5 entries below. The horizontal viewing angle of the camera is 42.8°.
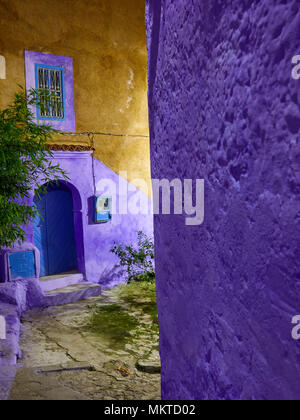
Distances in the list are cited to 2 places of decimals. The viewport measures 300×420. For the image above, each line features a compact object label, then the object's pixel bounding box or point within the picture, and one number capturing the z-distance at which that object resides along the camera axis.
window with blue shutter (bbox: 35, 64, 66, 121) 9.05
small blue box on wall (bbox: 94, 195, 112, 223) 9.82
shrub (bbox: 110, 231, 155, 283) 10.05
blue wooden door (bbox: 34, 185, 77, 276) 9.49
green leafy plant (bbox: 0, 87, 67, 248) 5.09
